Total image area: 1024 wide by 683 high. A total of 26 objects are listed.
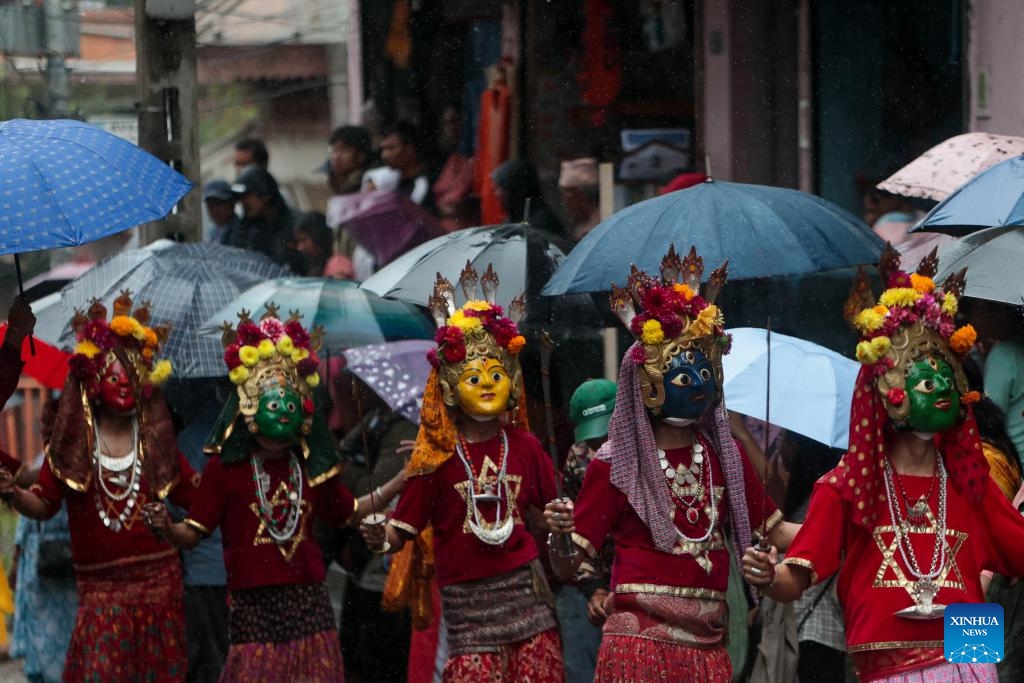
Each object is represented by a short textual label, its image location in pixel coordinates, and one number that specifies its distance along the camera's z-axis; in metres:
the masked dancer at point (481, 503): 13.32
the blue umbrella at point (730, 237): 13.61
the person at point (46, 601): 16.42
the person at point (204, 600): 16.66
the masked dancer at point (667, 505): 12.30
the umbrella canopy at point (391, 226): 21.22
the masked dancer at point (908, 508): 11.21
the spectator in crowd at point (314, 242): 23.41
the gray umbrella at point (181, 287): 16.86
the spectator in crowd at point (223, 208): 22.73
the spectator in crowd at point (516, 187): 19.97
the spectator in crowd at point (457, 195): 22.95
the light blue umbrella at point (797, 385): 13.66
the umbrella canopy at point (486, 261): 15.31
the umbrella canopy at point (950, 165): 15.78
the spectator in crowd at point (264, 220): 22.94
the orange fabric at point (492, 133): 23.27
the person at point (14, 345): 13.55
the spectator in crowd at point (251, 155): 24.59
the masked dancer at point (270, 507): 14.28
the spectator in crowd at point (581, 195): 20.16
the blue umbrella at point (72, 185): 12.30
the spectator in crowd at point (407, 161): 23.37
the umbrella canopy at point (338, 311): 16.87
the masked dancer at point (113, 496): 14.70
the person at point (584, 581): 14.14
